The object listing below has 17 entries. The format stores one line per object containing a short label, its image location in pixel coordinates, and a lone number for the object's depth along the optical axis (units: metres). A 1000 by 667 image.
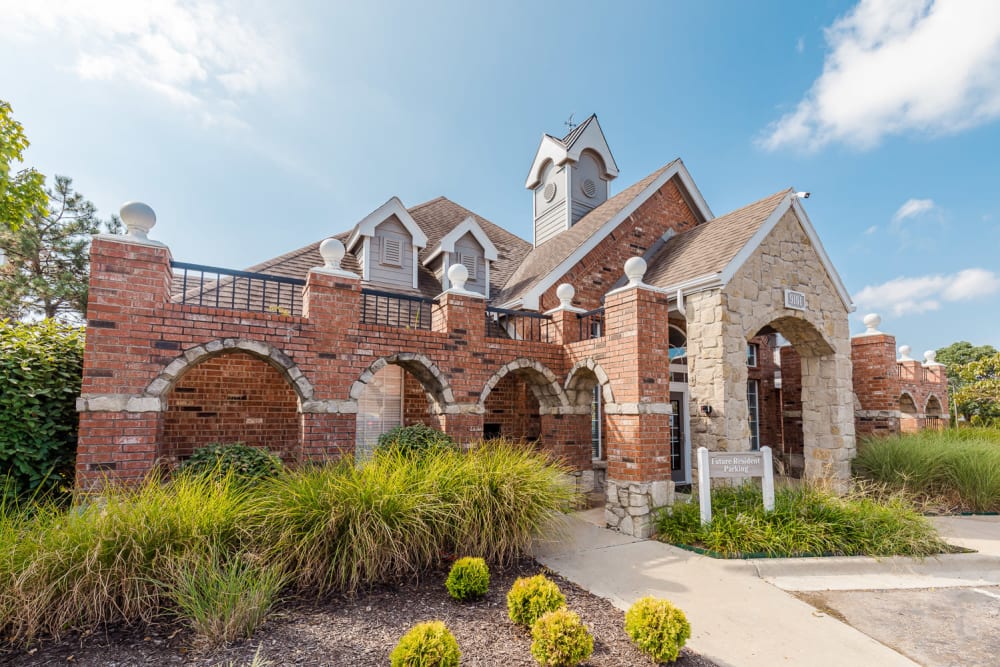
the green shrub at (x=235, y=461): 5.33
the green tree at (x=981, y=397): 18.39
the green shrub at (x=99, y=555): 3.34
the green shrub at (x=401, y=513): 4.16
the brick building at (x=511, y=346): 5.50
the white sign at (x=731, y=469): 6.23
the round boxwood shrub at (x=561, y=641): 3.01
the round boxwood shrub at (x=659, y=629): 3.20
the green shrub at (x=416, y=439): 6.41
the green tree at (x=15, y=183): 6.57
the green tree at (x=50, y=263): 13.37
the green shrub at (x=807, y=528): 5.70
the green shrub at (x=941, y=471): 8.31
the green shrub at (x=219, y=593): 3.31
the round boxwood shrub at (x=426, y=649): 2.73
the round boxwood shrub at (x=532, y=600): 3.62
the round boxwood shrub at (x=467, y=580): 4.10
